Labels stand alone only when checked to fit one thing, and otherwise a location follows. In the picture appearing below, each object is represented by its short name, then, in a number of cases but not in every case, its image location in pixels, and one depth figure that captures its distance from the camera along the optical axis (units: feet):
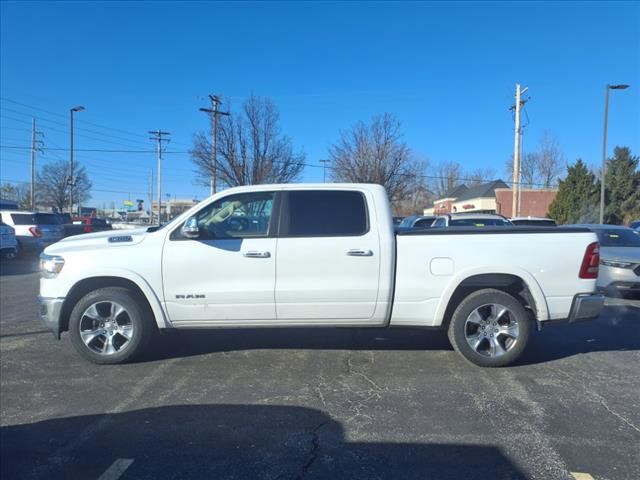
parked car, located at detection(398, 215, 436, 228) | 55.06
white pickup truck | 16.03
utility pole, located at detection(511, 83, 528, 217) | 86.53
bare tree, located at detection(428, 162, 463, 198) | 295.48
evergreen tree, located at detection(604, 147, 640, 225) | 124.36
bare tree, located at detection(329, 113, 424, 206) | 89.81
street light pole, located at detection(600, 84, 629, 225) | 80.89
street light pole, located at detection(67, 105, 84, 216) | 111.66
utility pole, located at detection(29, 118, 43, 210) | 157.52
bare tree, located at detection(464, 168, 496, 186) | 288.30
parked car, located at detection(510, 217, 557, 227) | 40.52
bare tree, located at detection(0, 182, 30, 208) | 240.12
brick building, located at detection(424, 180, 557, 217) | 167.22
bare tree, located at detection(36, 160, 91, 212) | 202.80
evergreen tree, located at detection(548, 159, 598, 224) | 114.26
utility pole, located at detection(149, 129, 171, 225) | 175.94
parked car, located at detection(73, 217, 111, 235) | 77.69
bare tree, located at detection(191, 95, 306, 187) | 76.13
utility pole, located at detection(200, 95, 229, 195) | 75.61
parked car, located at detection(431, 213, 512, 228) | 39.51
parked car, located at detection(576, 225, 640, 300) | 29.09
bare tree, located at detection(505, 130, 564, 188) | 222.28
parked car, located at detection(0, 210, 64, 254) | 56.54
